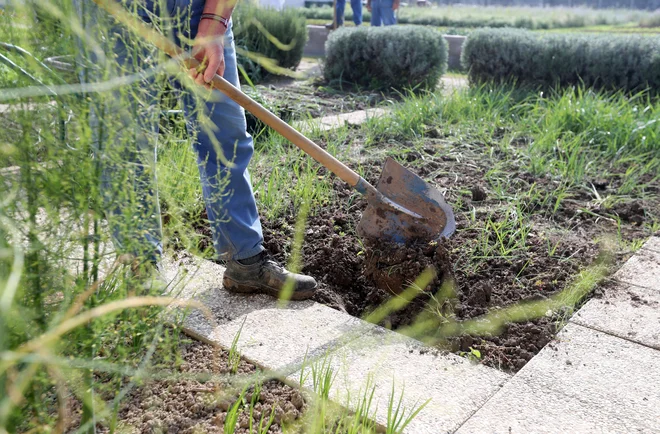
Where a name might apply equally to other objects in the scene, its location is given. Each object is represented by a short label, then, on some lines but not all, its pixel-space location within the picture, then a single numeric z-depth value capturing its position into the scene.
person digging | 2.38
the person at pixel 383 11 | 10.93
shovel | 2.57
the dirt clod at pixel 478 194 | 3.33
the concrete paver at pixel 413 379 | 1.75
